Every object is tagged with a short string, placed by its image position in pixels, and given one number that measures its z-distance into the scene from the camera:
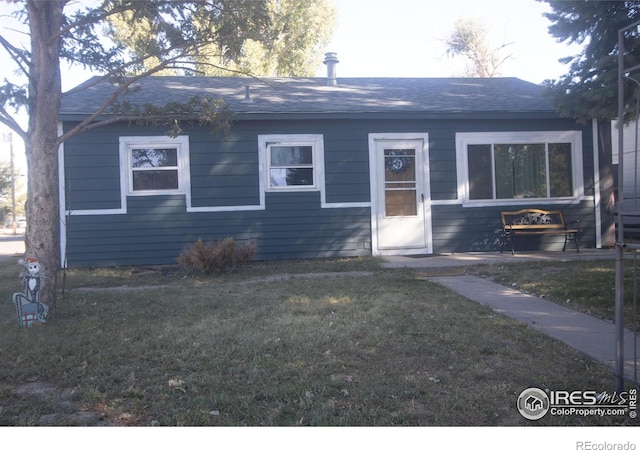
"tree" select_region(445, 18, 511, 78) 33.31
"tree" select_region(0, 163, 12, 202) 43.29
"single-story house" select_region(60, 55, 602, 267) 10.70
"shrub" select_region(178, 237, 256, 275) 9.07
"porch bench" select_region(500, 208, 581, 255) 11.25
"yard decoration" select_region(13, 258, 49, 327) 5.72
